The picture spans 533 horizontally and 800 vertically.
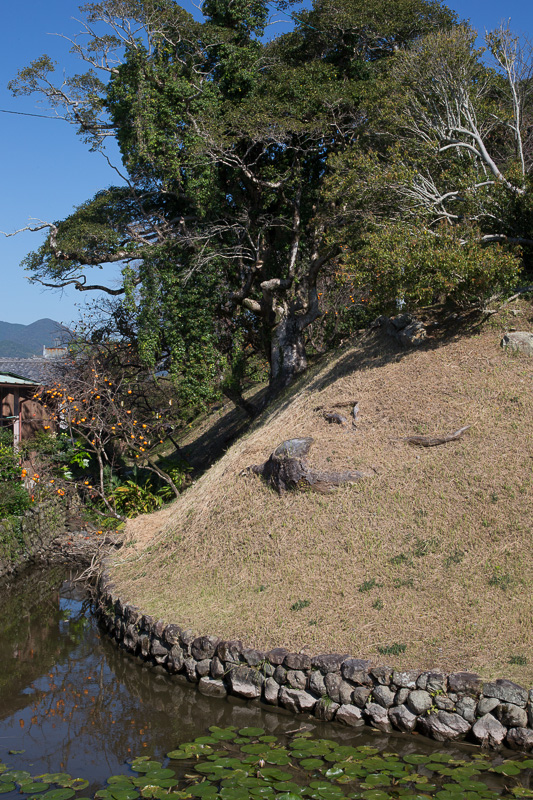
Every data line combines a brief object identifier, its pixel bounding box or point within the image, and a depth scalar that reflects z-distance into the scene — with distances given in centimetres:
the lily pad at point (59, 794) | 606
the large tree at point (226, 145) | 1606
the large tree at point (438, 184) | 1180
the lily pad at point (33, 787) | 623
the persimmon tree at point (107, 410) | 1505
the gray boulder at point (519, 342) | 1174
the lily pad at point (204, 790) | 598
